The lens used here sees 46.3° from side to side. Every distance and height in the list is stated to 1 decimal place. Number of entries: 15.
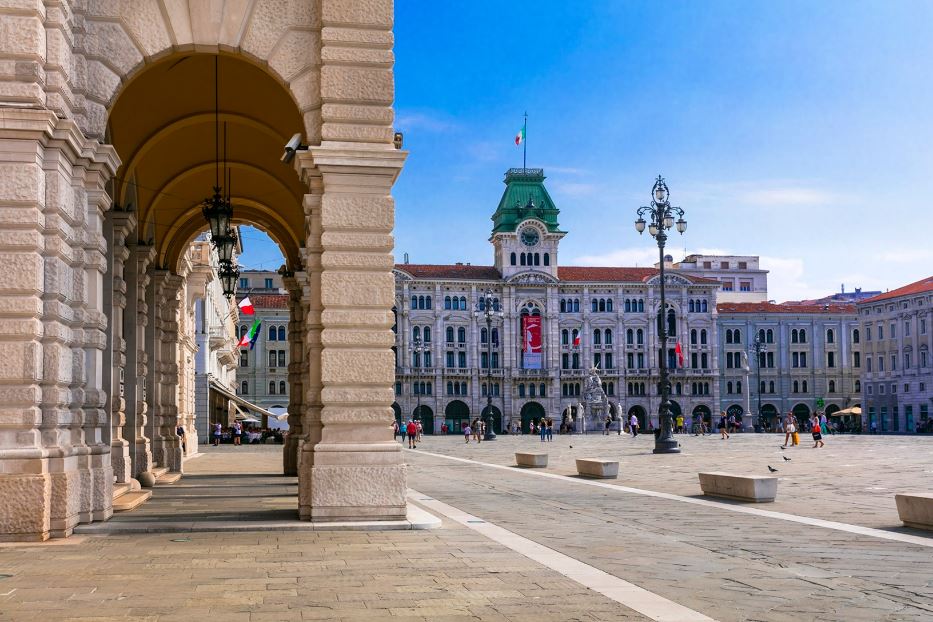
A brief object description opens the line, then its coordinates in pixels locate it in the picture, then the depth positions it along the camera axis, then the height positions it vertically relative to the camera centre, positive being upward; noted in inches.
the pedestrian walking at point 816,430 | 1633.6 -75.7
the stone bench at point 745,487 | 707.4 -70.3
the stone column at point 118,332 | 658.2 +33.1
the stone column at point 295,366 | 917.2 +16.9
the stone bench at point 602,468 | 991.6 -78.0
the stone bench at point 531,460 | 1203.2 -85.4
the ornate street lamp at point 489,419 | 2583.7 -86.4
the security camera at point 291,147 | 557.0 +121.8
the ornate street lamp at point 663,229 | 1461.6 +206.5
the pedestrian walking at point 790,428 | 1791.8 -78.5
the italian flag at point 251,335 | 2273.4 +109.3
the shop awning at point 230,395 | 2122.0 -18.7
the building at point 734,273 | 5118.1 +508.0
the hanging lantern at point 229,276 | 821.2 +84.6
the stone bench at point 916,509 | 537.5 -65.1
